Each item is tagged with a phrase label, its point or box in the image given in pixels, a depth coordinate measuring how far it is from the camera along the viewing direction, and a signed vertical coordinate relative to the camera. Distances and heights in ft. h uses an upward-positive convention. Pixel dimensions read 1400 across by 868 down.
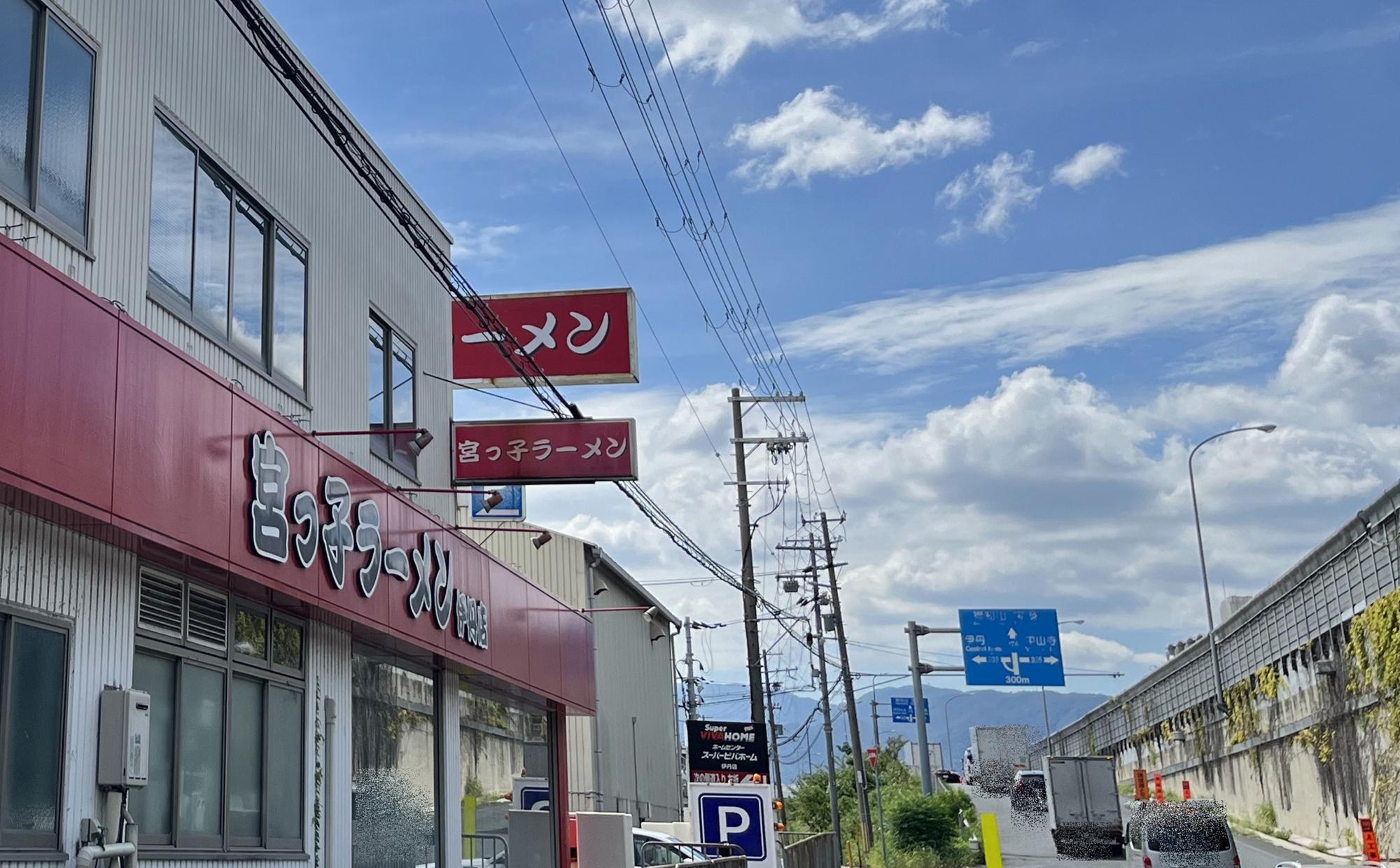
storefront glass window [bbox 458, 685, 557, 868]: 58.44 +0.29
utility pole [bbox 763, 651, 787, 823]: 162.55 +2.48
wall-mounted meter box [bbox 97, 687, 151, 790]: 30.78 +1.41
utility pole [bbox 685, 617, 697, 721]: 216.33 +13.83
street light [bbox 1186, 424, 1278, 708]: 135.44 +10.47
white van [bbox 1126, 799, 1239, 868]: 79.66 -5.25
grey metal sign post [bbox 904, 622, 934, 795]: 167.43 +7.79
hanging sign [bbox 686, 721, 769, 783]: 68.28 +0.94
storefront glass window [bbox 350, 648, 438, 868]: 47.39 +0.96
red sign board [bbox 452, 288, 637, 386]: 60.18 +18.74
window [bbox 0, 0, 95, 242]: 30.40 +15.25
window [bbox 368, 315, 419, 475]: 52.90 +15.08
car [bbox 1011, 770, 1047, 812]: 165.89 -4.36
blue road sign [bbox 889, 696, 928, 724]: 264.11 +9.60
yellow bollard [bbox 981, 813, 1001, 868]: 108.88 -6.55
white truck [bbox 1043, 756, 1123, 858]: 137.18 -5.12
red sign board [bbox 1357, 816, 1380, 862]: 80.43 -6.03
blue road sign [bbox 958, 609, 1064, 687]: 154.10 +11.79
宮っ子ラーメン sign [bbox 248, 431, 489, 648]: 36.37 +7.23
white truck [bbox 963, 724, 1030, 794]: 255.09 +0.59
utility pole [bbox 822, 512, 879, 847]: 159.84 +5.12
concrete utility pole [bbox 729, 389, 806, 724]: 105.40 +16.60
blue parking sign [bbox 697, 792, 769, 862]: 67.41 -2.28
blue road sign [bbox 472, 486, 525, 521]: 116.98 +22.73
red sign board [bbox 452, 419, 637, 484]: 54.24 +12.42
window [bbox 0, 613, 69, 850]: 28.14 +1.61
